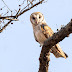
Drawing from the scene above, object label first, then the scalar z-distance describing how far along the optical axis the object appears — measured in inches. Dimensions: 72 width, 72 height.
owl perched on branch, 481.1
